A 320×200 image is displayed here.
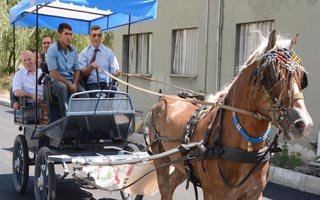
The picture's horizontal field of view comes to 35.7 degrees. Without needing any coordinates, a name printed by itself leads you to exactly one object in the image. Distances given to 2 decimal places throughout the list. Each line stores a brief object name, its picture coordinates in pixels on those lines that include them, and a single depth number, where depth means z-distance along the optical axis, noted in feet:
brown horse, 11.44
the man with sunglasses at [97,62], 23.50
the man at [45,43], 28.69
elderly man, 24.99
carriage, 19.22
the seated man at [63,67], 21.50
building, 33.81
